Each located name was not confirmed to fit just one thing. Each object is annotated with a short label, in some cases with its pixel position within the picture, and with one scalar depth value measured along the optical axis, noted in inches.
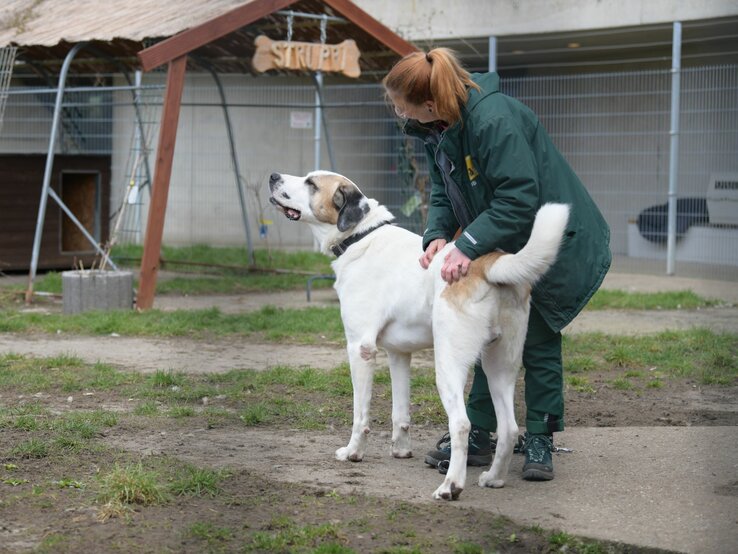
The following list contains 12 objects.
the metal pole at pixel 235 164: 433.7
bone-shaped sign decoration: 361.4
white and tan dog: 150.4
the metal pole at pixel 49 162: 370.9
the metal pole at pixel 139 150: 406.3
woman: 150.3
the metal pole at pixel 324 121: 425.7
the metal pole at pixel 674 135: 467.5
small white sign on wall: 487.2
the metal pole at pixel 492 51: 505.4
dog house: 456.8
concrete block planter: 350.9
